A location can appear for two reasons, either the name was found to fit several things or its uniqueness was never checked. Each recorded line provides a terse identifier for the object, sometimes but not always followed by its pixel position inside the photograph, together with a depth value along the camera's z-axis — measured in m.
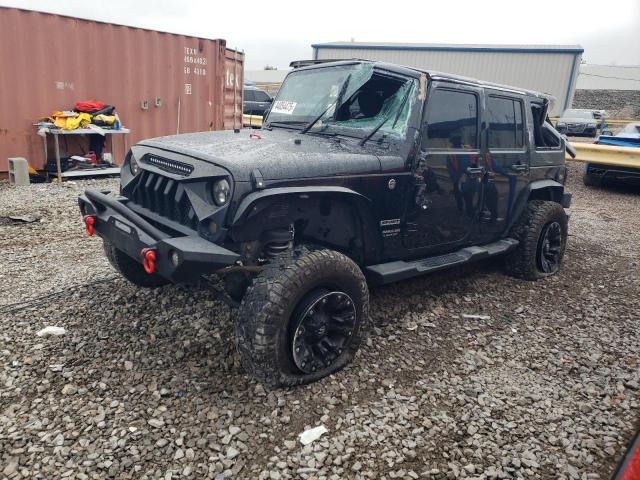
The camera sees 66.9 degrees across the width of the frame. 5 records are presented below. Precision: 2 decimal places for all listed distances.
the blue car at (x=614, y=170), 9.84
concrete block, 7.74
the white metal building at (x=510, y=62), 25.22
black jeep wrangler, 2.72
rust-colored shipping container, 7.92
